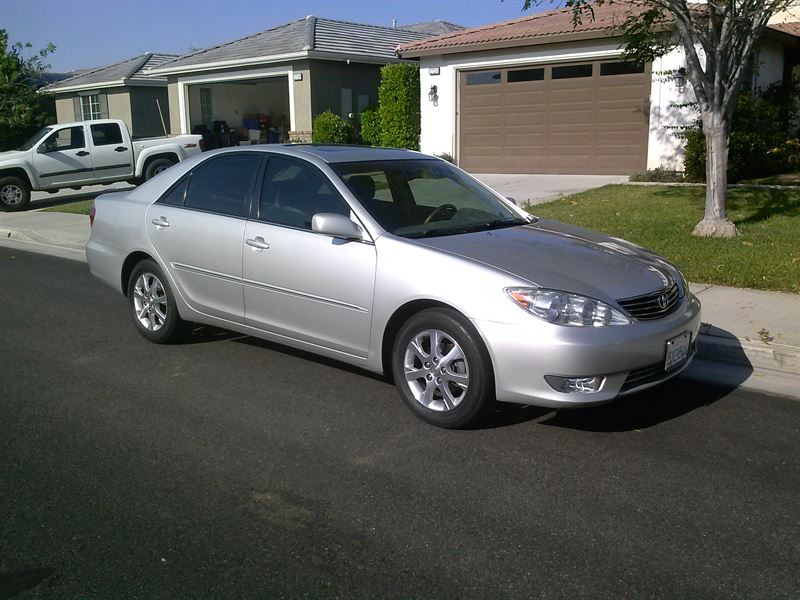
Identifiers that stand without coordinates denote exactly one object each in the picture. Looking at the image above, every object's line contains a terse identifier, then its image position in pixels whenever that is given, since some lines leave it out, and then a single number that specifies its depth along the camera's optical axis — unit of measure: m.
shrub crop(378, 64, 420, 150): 20.83
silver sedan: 4.47
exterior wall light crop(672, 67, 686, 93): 16.02
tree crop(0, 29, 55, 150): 25.98
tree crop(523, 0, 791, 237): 9.39
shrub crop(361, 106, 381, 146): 21.83
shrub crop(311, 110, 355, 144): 21.66
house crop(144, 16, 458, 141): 23.20
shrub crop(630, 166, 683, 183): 15.80
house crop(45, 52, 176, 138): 31.34
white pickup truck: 17.66
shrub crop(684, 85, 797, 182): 14.80
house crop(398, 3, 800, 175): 16.77
